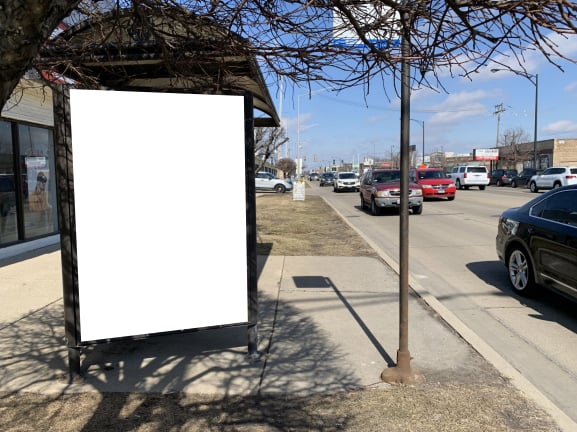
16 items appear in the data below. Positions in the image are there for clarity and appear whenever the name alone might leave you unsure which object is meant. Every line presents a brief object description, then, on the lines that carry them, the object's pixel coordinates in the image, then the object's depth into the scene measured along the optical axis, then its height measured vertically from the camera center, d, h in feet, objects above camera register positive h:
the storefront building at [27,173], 29.32 +0.03
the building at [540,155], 179.22 +5.39
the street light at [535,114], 125.70 +14.55
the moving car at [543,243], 16.89 -2.93
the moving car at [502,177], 145.69 -2.68
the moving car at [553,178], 95.91 -2.14
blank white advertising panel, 11.57 -0.99
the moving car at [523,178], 131.34 -2.81
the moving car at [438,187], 78.33 -2.94
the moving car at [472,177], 116.47 -2.05
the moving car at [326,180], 187.42 -3.83
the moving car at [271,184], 125.29 -3.41
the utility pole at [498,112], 241.39 +28.46
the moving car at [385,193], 56.03 -2.76
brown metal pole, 11.63 -2.49
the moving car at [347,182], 123.44 -3.12
